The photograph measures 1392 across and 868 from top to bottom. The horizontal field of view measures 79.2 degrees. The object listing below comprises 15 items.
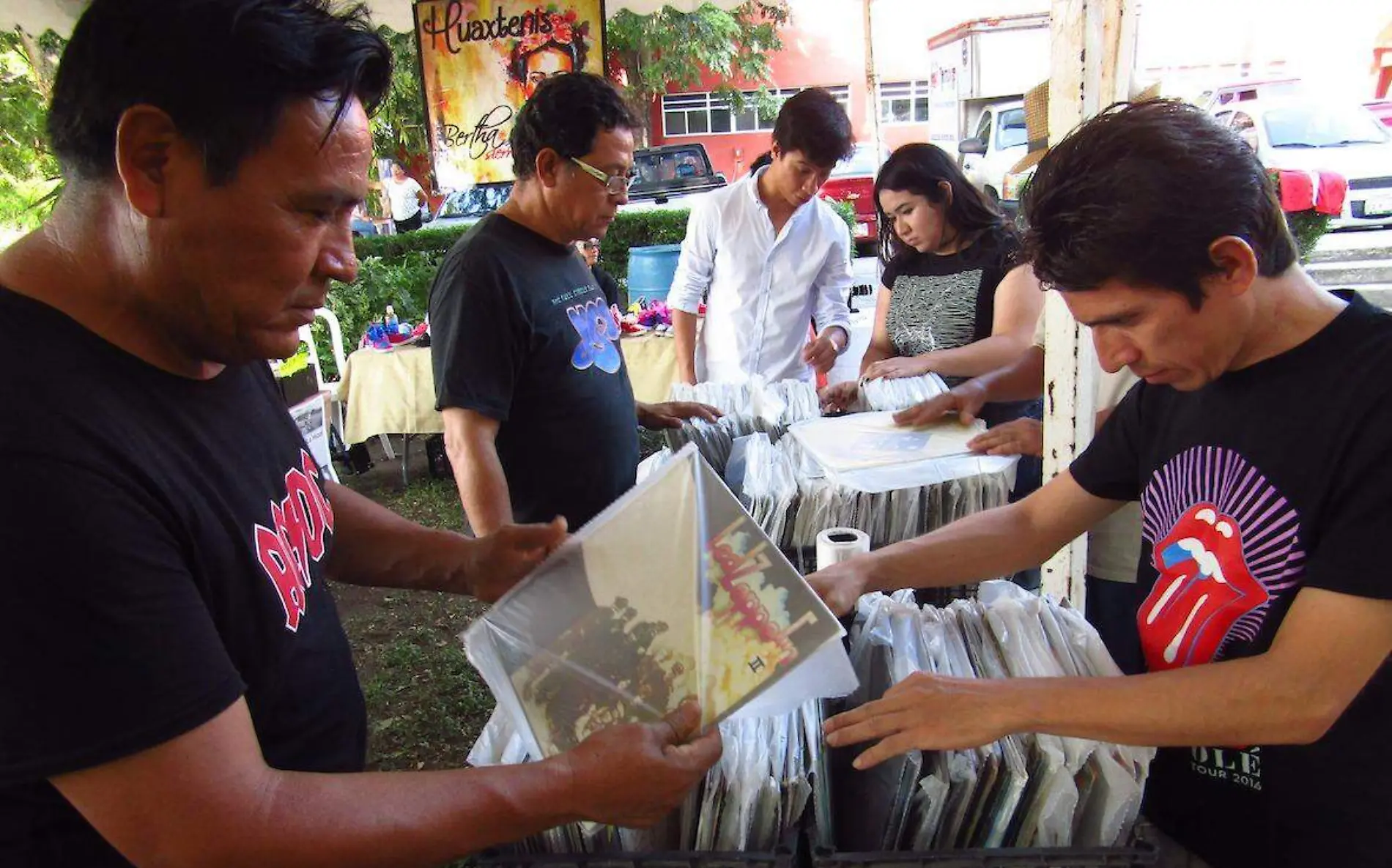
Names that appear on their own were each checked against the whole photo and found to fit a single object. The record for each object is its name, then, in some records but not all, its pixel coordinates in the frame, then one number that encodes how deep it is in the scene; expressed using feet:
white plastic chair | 19.68
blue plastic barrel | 21.48
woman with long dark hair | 8.92
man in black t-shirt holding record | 2.40
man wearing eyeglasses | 6.59
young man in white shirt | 11.44
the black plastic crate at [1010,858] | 3.23
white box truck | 51.88
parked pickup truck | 38.34
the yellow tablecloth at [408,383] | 18.29
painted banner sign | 13.67
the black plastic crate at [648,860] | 3.22
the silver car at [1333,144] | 27.48
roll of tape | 5.10
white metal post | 5.91
